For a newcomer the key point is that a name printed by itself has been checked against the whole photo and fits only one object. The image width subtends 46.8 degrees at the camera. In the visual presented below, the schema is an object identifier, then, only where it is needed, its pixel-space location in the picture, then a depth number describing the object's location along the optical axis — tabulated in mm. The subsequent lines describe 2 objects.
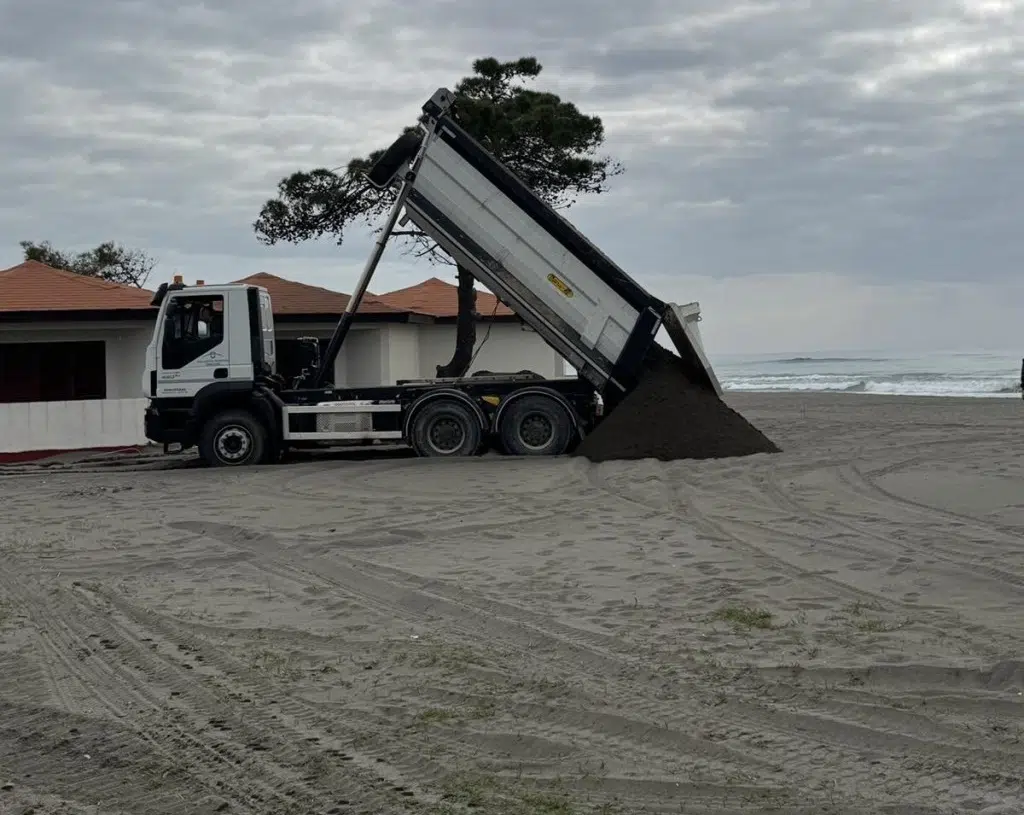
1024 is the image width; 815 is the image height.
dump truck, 17734
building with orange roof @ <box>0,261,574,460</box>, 21906
